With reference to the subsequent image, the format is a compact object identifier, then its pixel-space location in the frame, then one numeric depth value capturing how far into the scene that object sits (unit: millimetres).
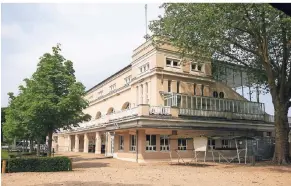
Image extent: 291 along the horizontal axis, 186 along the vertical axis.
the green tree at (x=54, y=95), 18594
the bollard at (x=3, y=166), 15749
